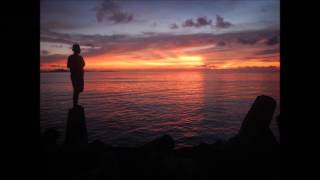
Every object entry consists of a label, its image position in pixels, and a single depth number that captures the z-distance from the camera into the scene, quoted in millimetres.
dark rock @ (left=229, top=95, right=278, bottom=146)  5946
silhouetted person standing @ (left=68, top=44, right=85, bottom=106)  5063
